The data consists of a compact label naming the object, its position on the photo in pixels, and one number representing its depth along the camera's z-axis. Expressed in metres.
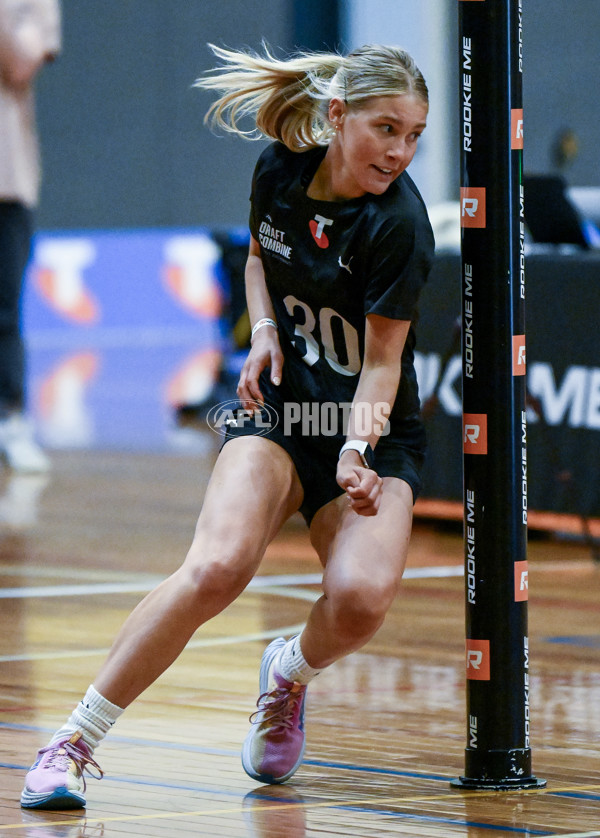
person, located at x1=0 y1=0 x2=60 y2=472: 16.69
